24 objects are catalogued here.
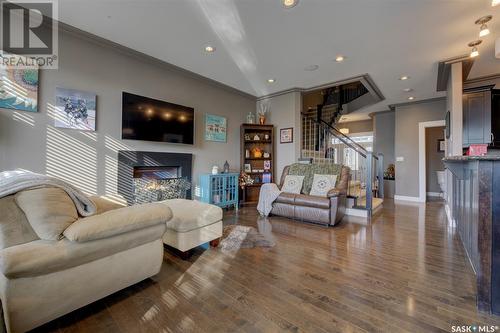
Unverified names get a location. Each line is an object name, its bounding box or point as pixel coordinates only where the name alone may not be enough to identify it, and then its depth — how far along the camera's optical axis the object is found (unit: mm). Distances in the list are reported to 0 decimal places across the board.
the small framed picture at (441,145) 6464
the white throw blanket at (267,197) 3863
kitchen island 1351
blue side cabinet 4066
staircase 4090
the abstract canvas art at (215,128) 4470
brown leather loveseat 3295
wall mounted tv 3256
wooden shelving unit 4941
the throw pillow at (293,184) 3896
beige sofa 1075
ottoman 2068
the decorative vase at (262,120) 5207
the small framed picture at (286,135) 4996
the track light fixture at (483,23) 2410
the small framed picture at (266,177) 5168
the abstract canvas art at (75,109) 2693
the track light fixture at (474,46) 2912
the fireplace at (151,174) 3264
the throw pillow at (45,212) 1186
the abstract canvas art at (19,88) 2340
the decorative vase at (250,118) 5161
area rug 2459
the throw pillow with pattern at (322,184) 3619
